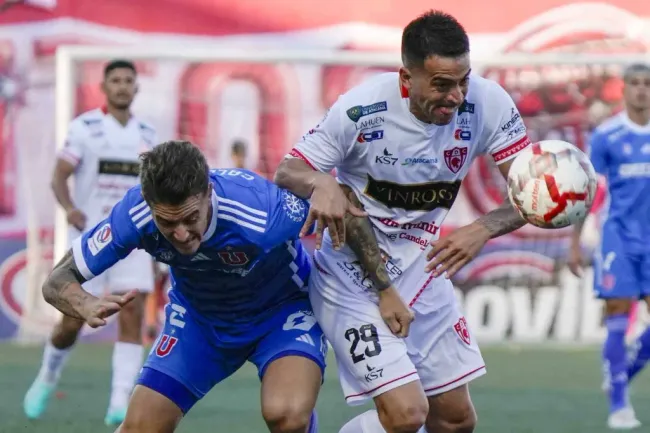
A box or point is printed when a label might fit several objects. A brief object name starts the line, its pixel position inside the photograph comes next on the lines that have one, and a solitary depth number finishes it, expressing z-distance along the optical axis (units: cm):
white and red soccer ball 1080
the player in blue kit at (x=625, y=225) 1766
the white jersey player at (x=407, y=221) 1077
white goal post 2736
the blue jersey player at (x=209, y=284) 1005
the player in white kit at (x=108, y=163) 1845
